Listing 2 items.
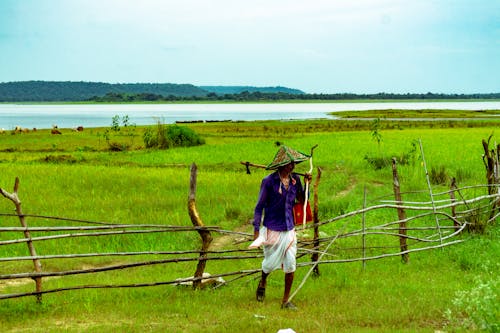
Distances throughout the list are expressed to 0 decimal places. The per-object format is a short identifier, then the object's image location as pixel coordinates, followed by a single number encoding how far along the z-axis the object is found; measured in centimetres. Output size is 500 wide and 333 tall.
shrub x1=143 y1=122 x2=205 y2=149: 2886
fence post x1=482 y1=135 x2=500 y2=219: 1082
